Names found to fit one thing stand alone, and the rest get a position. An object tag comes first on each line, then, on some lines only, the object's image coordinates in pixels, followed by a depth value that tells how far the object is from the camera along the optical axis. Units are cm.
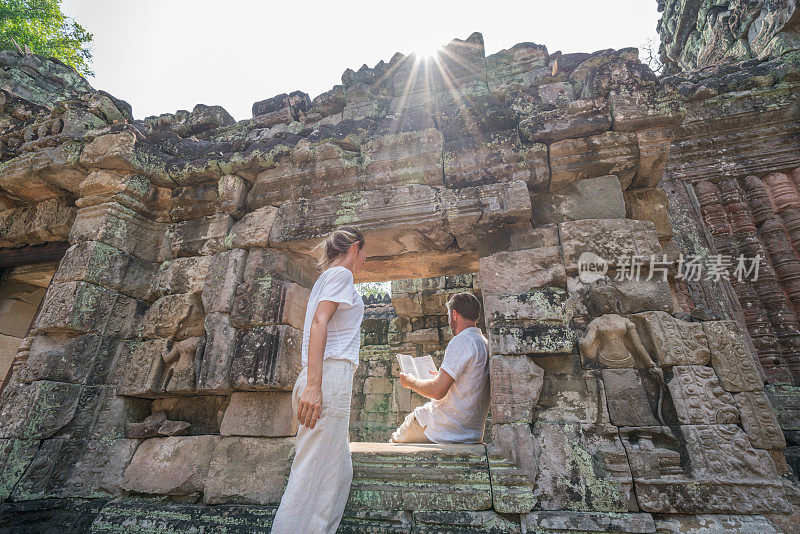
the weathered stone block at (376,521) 226
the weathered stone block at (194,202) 385
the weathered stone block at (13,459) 274
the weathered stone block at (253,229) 349
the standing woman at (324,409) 198
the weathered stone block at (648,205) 322
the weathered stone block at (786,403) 372
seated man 308
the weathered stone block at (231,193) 371
